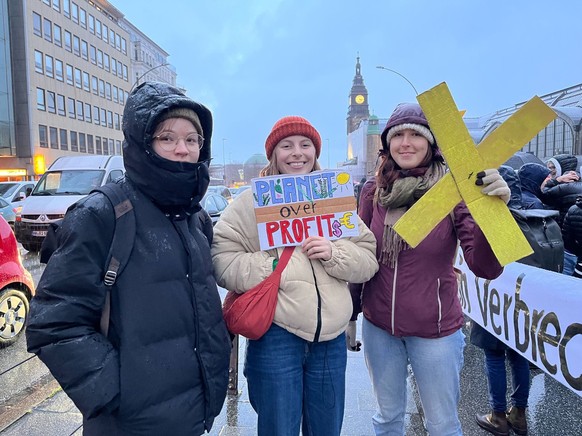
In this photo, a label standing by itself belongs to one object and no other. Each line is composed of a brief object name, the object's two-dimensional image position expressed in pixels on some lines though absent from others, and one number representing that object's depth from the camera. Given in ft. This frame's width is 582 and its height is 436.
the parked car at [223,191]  54.19
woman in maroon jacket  7.29
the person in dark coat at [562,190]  15.99
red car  15.87
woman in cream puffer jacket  6.84
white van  36.37
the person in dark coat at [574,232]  13.21
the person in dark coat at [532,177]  15.51
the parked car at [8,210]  44.55
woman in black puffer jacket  4.97
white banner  8.37
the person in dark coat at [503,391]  10.33
